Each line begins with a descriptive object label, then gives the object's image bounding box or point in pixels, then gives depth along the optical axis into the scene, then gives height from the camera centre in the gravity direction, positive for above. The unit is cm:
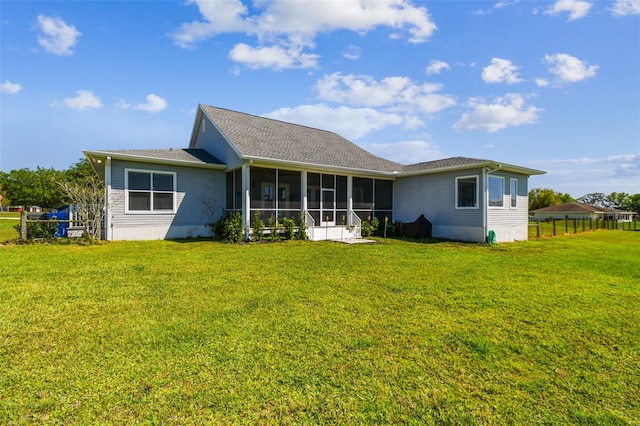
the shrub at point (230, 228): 1148 -57
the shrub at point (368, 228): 1423 -63
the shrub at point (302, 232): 1256 -74
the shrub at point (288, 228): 1241 -57
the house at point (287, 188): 1177 +112
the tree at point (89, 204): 1062 +34
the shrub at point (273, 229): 1213 -60
